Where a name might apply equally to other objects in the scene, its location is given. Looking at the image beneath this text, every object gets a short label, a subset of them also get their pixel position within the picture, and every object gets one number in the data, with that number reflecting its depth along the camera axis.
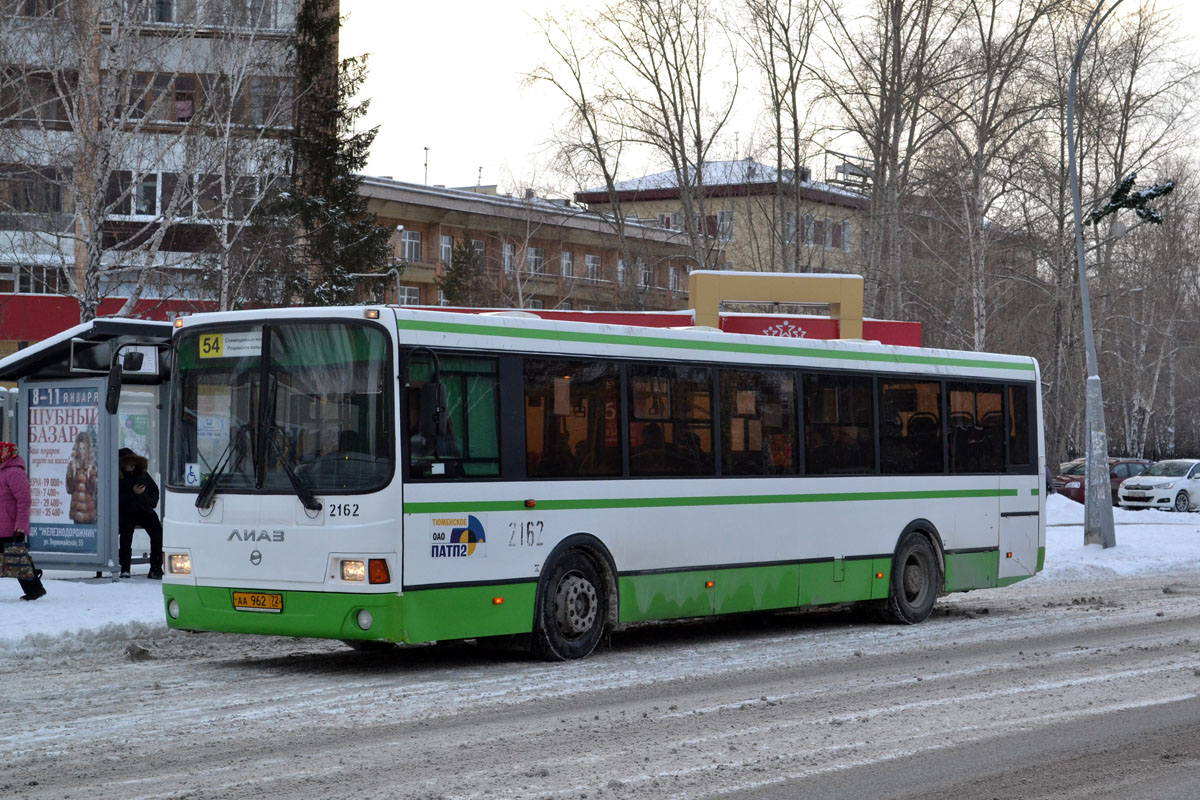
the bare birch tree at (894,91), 43.03
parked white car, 47.69
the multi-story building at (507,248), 70.81
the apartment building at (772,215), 48.38
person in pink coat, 15.45
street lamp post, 26.95
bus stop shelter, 17.59
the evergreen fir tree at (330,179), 49.56
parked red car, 48.91
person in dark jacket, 17.95
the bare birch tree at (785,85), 44.03
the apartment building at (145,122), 28.70
